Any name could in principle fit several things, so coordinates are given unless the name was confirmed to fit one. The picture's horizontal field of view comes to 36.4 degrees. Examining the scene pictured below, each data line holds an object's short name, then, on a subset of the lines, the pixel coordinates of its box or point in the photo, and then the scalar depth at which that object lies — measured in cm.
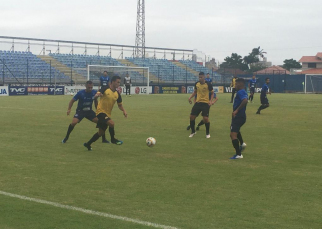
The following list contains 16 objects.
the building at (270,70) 9810
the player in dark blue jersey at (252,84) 3496
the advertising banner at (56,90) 4847
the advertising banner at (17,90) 4575
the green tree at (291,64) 11719
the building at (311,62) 10321
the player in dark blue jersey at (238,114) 1102
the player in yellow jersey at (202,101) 1538
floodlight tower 7231
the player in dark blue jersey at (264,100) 2439
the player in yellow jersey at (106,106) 1209
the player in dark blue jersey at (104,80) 3628
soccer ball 1229
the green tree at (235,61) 11325
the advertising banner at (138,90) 5136
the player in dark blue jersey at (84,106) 1348
